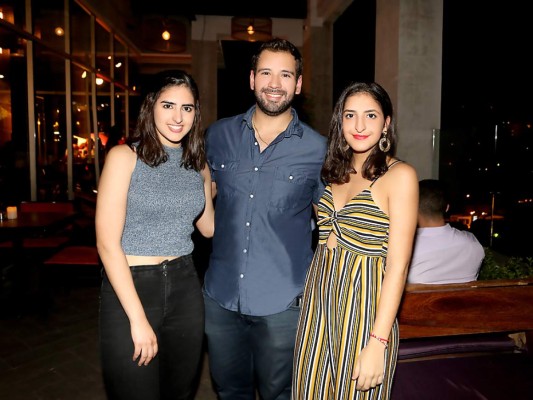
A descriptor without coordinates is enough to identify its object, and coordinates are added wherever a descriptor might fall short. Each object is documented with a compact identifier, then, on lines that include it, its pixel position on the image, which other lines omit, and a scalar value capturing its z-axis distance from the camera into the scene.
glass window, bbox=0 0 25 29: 5.57
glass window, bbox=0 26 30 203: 5.90
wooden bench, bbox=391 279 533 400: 2.32
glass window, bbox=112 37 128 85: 10.84
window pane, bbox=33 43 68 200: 6.81
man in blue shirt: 2.05
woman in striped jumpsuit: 1.64
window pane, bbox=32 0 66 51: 6.53
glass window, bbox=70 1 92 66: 8.02
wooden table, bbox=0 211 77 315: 4.20
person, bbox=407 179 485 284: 2.60
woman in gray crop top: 1.69
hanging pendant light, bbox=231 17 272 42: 8.26
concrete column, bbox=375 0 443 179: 4.87
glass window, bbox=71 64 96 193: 8.40
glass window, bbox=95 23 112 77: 9.42
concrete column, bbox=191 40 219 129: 11.32
